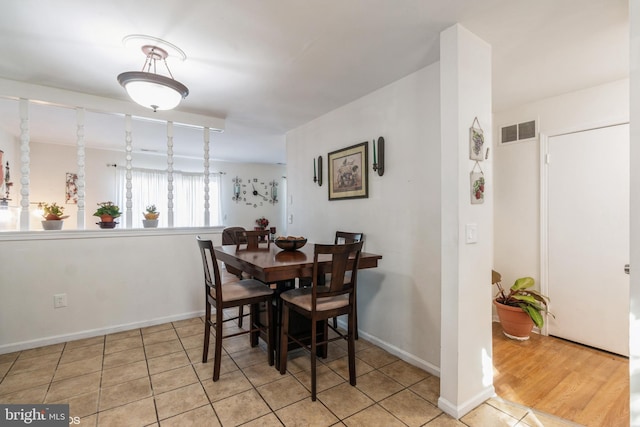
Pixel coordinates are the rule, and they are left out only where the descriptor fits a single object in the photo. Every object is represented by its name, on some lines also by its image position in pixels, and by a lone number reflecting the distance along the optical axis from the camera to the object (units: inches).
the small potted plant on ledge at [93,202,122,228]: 114.5
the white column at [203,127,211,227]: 135.0
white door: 94.4
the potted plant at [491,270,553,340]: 103.8
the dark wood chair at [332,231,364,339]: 104.5
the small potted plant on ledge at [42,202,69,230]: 104.7
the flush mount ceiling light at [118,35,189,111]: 71.6
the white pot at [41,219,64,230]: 104.4
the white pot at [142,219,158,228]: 124.2
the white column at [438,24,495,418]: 66.8
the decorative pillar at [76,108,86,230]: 108.7
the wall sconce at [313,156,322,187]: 133.3
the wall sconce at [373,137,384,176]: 100.4
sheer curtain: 215.9
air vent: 113.9
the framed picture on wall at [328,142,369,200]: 108.9
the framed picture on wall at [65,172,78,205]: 193.9
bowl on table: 96.0
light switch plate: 68.1
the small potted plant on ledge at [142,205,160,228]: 124.5
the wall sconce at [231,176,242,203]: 260.5
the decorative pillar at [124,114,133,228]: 117.4
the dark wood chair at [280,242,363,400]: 72.7
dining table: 71.6
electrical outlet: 103.1
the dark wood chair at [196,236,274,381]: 79.0
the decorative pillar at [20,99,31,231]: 100.5
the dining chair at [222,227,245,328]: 135.2
